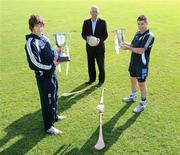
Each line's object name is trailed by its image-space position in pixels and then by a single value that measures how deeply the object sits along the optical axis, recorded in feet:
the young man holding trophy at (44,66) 10.25
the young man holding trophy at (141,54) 12.26
